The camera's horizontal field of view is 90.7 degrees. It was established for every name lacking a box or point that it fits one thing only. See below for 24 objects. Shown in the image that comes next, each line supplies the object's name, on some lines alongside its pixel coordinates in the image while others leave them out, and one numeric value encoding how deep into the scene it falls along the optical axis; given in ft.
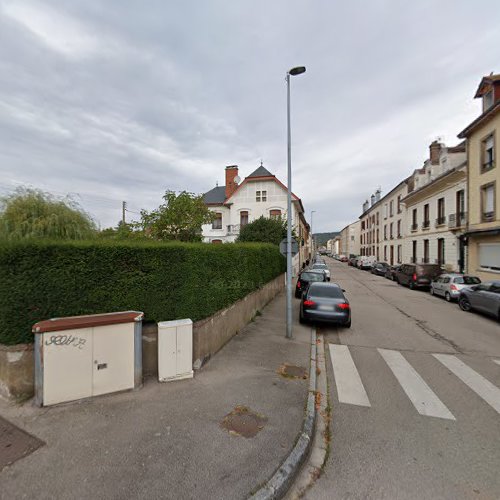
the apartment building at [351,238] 213.42
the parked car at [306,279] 41.81
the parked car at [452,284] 38.70
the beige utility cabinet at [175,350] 13.38
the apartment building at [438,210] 57.77
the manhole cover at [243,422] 9.83
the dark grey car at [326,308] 23.75
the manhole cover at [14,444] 8.29
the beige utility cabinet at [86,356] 10.89
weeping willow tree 19.21
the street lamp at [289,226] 21.18
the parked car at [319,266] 71.72
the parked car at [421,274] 50.90
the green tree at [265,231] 51.19
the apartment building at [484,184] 45.44
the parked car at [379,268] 79.81
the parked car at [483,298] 27.63
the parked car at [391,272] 66.08
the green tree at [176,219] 45.32
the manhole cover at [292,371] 14.80
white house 84.17
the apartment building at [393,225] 91.35
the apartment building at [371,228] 121.33
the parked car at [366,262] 104.47
